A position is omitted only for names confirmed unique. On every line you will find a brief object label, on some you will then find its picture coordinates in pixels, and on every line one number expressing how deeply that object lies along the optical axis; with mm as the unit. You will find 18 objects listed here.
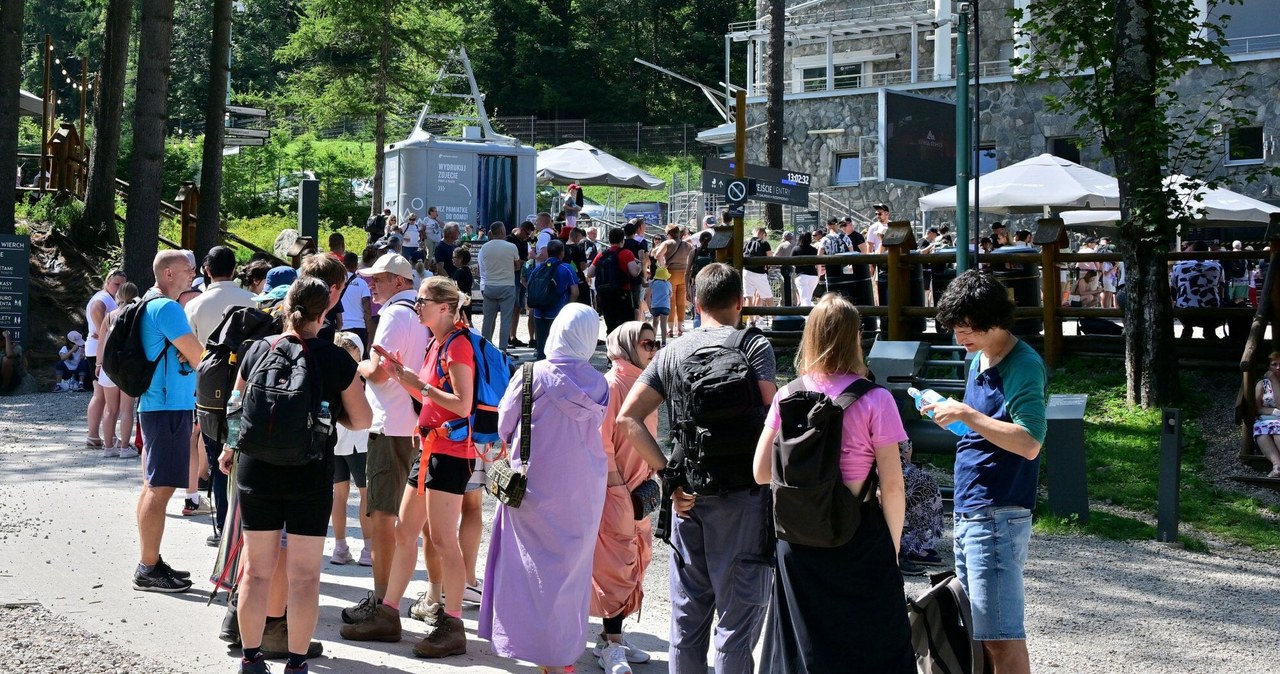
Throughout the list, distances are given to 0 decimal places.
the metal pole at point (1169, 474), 8914
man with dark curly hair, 4777
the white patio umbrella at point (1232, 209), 19109
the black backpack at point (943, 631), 4789
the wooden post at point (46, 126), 22669
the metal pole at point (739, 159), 15422
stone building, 32156
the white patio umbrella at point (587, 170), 29688
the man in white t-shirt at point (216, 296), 7566
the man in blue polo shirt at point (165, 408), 7191
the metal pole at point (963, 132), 11000
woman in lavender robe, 5633
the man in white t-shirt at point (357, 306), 11500
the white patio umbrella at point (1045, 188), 18625
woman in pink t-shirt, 4387
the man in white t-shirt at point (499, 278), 16594
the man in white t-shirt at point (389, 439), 6602
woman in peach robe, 6160
